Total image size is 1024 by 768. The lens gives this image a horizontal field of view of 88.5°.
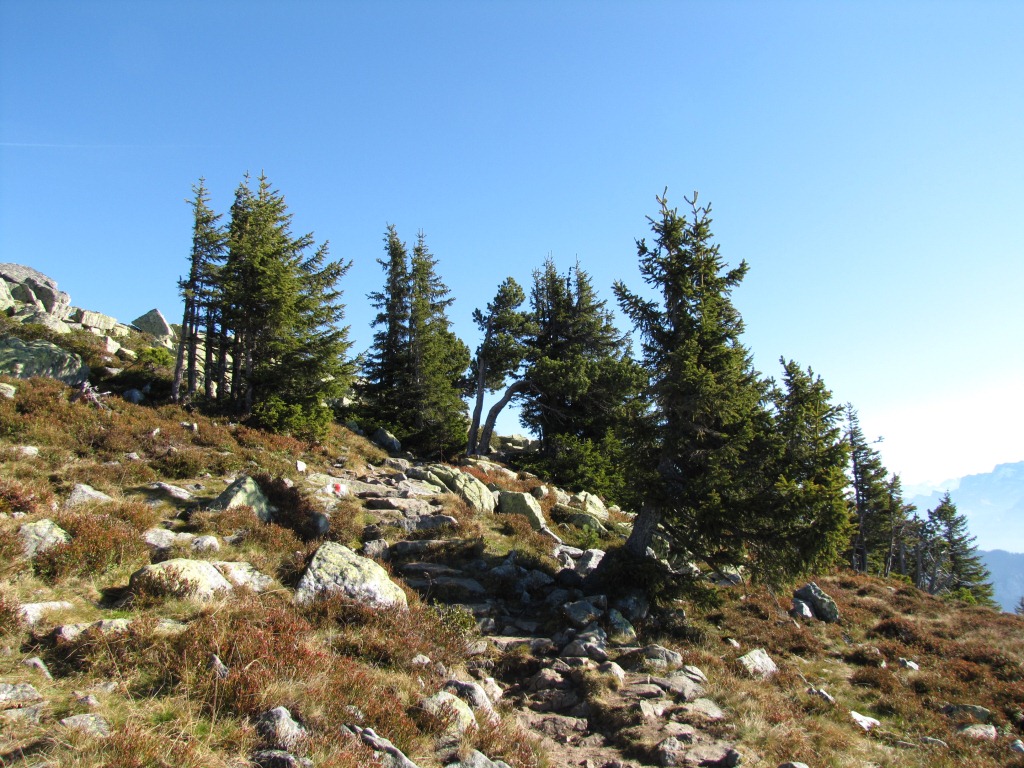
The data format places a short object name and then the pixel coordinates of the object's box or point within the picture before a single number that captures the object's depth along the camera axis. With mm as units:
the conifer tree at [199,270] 25266
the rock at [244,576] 9383
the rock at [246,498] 13227
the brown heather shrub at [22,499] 9825
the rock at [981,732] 9078
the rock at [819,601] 16547
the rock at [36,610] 6591
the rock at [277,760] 4832
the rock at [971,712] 10094
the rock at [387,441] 29422
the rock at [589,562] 15016
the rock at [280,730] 5184
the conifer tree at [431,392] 31312
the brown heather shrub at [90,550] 8148
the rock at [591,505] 24000
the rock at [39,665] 5664
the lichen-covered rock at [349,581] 9594
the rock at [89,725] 4701
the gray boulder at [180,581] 7961
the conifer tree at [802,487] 12492
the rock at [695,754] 6961
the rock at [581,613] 11930
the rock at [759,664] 10805
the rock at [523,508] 19422
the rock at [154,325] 42125
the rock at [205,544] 10438
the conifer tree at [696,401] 13953
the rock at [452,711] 6535
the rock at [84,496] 11414
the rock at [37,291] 36250
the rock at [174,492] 13529
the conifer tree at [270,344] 23297
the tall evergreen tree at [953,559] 49844
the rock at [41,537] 8289
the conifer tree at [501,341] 33469
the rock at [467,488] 20297
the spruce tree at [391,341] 33594
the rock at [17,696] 4977
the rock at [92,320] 36188
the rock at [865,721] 9159
